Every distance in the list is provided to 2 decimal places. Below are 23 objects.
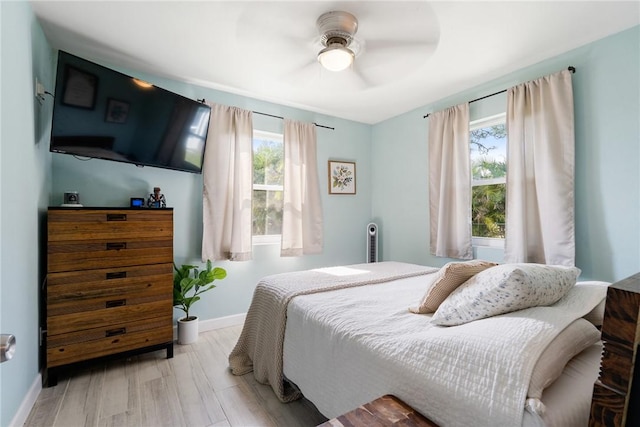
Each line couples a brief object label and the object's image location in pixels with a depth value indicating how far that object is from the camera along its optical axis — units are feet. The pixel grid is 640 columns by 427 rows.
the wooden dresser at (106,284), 6.38
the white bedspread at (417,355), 2.82
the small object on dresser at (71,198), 7.26
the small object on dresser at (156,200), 8.45
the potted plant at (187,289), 8.65
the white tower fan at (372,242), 12.62
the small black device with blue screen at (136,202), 8.11
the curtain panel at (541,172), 7.38
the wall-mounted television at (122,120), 6.23
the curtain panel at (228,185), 9.61
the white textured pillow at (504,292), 3.72
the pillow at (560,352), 2.69
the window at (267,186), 11.05
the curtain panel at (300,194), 11.17
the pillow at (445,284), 4.72
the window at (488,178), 9.25
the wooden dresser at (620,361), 1.97
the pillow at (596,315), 4.05
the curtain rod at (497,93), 7.41
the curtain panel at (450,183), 9.73
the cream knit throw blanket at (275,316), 5.86
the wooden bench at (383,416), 3.07
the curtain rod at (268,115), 9.63
